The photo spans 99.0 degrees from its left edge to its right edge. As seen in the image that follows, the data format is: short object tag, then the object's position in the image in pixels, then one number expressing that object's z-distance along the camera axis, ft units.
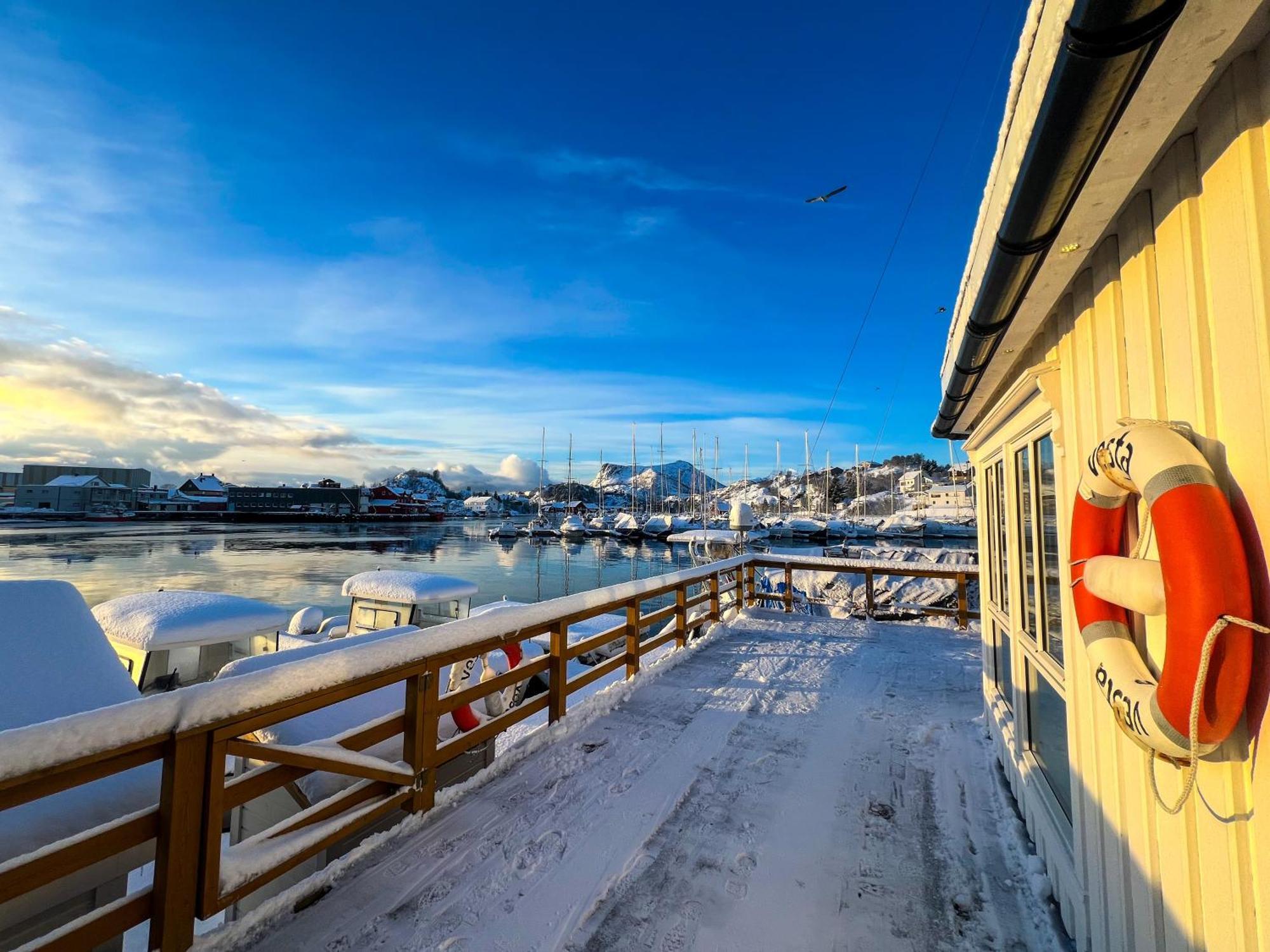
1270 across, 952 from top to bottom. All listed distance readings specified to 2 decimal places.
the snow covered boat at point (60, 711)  5.78
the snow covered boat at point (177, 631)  17.48
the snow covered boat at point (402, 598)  24.43
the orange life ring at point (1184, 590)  3.59
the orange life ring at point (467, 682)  11.14
